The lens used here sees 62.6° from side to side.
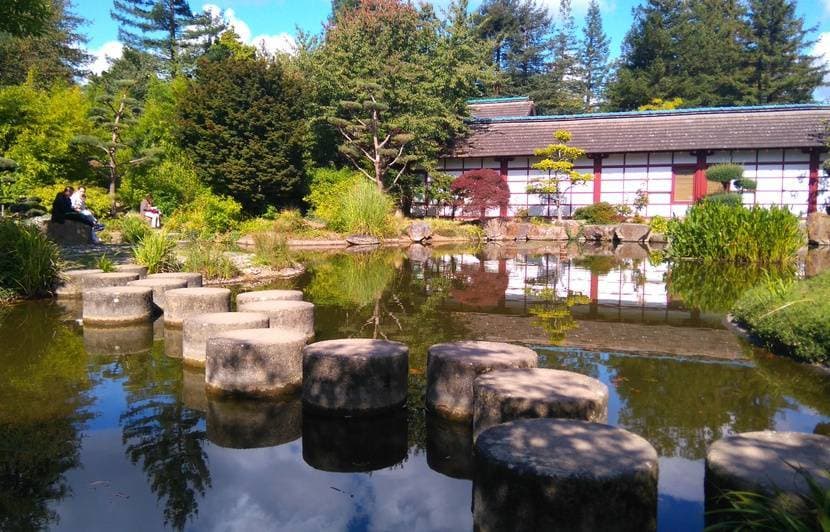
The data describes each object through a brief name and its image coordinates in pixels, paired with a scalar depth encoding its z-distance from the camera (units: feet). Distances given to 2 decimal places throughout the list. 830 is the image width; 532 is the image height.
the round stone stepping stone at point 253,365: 15.24
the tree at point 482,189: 78.23
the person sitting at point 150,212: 64.32
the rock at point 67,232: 46.47
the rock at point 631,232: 72.02
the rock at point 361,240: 62.08
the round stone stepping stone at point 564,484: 8.61
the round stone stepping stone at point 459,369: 14.06
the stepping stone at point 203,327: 17.75
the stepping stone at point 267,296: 21.35
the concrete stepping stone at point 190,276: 28.07
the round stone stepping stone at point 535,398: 11.58
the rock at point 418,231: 67.46
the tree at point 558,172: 77.61
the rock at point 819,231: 63.82
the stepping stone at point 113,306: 23.54
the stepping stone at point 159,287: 25.95
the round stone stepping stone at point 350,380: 14.23
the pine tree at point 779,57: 123.13
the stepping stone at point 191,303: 22.72
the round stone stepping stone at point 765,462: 8.54
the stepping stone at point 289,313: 19.80
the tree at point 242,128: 66.74
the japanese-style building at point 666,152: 78.43
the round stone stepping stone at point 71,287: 29.37
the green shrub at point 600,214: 77.36
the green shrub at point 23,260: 28.17
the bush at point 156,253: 33.09
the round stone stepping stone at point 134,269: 30.07
